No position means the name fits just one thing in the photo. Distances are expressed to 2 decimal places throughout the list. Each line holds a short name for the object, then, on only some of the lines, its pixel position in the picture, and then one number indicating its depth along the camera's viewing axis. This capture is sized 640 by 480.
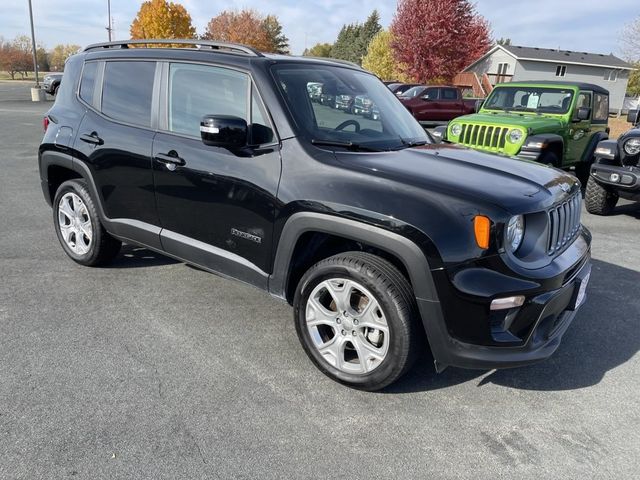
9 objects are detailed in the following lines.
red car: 21.45
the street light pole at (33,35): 25.89
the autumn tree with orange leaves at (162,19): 47.19
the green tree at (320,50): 100.94
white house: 42.62
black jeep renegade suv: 2.56
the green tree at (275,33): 67.90
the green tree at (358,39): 76.62
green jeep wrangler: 8.16
